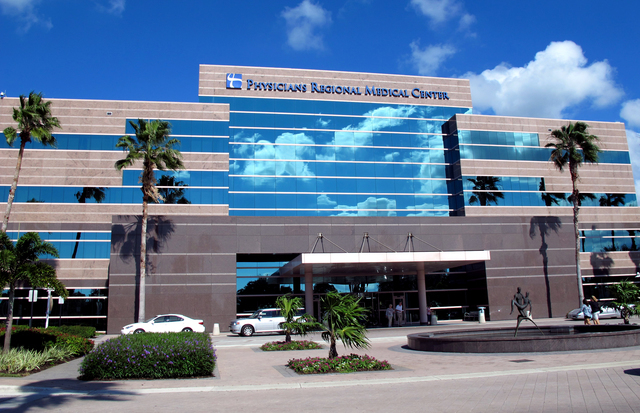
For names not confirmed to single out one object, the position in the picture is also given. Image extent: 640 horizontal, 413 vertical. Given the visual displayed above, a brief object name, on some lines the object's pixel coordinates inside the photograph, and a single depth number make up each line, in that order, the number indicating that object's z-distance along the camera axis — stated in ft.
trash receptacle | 119.24
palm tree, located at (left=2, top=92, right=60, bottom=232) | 99.96
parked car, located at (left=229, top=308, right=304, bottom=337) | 99.40
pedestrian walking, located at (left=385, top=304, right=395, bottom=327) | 118.32
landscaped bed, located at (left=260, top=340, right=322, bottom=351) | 69.43
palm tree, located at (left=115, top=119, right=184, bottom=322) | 107.04
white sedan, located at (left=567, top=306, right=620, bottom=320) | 116.88
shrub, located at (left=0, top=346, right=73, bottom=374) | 44.65
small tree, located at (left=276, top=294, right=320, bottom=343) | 65.99
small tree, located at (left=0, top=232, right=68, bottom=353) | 51.26
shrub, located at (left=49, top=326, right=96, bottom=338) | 73.15
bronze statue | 66.13
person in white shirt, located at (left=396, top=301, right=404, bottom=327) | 121.29
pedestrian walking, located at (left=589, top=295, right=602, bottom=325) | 83.46
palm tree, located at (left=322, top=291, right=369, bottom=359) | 46.52
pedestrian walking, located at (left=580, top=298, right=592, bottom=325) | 86.25
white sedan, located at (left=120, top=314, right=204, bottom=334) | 92.38
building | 115.03
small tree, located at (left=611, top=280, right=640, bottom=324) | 86.17
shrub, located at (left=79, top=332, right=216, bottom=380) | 42.42
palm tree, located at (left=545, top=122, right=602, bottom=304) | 130.41
